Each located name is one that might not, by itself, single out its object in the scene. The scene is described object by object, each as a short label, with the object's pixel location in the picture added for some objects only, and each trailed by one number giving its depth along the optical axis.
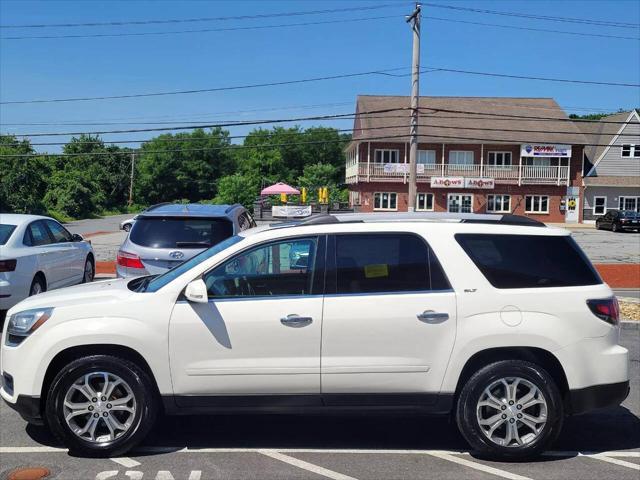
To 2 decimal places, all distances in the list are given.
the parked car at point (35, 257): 9.22
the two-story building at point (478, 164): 51.28
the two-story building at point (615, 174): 53.50
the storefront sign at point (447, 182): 51.19
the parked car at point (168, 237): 8.23
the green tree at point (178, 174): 81.69
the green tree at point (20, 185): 46.22
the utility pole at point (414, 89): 27.72
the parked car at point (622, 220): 42.62
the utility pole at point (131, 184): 75.86
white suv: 4.66
